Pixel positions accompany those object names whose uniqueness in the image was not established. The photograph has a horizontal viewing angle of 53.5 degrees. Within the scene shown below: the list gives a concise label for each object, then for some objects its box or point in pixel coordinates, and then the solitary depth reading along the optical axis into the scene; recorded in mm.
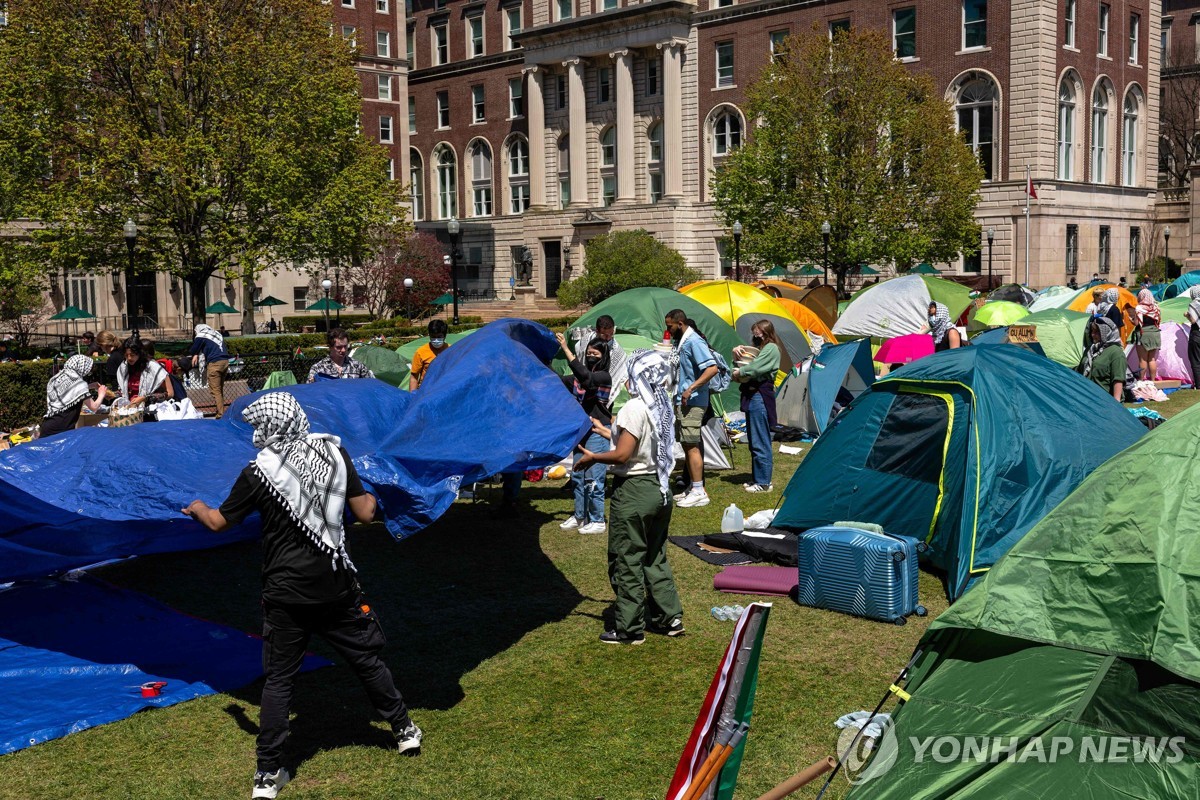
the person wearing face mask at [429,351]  13336
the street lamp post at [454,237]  28100
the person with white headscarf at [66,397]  11492
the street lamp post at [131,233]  26247
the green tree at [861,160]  39375
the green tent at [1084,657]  4883
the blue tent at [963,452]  9320
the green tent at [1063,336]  20812
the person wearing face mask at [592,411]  11148
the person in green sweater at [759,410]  13375
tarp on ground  7102
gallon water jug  11227
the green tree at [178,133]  29734
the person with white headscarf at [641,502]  7941
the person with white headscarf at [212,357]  18125
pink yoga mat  9383
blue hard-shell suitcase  8656
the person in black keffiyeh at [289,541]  6062
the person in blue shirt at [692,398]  12672
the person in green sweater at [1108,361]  17484
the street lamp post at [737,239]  35738
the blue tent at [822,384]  17047
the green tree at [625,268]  48897
